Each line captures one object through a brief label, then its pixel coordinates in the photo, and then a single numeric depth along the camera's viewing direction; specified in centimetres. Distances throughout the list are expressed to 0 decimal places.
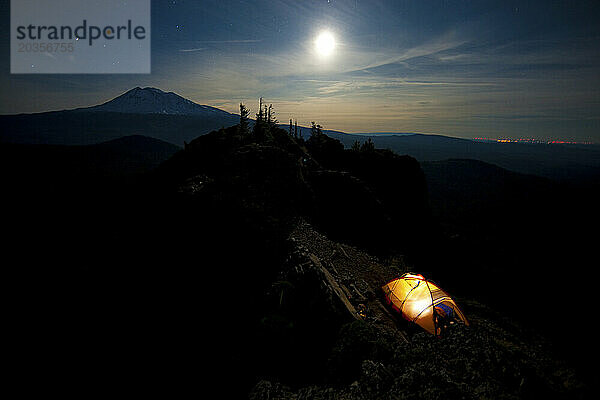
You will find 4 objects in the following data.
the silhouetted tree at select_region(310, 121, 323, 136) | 4130
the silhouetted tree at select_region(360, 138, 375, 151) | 3691
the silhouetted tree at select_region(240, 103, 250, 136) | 2941
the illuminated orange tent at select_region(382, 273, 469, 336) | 1057
